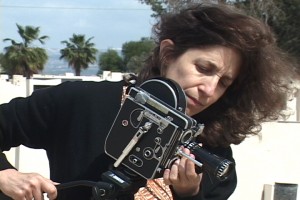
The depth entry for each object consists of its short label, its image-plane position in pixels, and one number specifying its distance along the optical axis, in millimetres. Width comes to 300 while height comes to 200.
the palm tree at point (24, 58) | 40062
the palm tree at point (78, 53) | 47969
